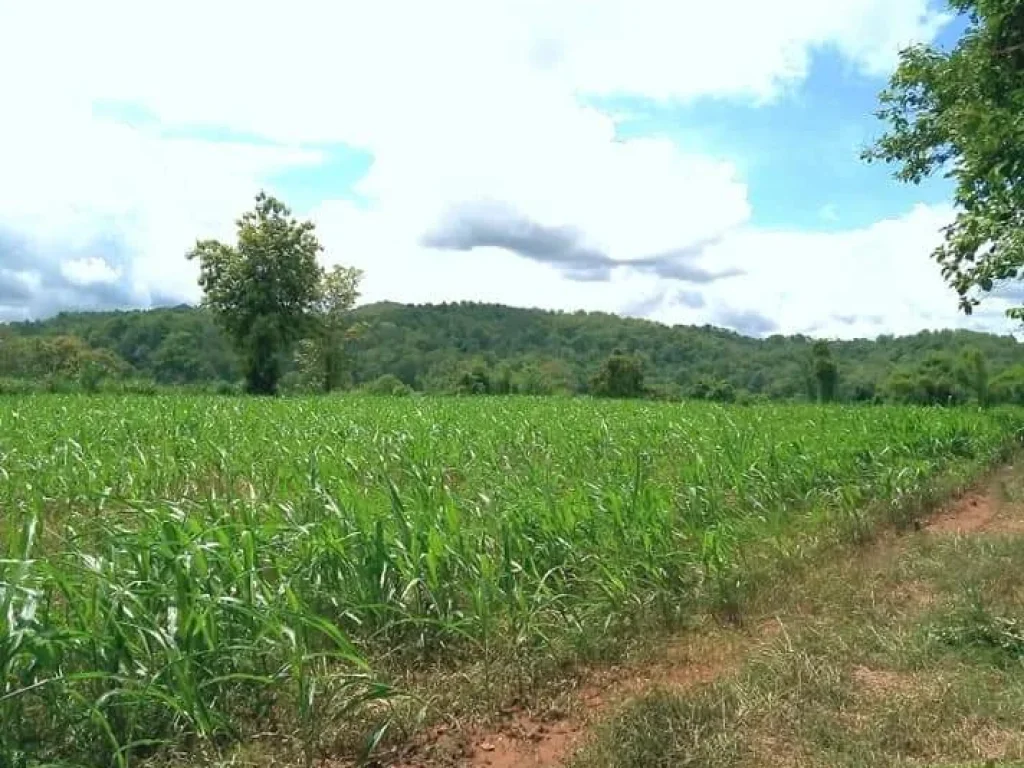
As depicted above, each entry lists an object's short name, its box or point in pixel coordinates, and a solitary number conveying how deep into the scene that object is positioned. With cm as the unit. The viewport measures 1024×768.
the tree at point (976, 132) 1110
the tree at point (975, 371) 4096
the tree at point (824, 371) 5397
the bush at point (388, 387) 4449
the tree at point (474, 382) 5103
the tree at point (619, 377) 5772
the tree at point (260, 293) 4428
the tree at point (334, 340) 5522
